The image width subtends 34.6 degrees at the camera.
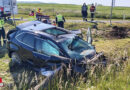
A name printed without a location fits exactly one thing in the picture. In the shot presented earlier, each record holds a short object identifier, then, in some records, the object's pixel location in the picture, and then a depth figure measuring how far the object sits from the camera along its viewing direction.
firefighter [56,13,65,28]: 16.09
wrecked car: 6.86
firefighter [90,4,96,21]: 21.11
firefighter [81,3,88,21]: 21.31
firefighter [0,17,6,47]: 12.46
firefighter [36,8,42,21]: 20.48
